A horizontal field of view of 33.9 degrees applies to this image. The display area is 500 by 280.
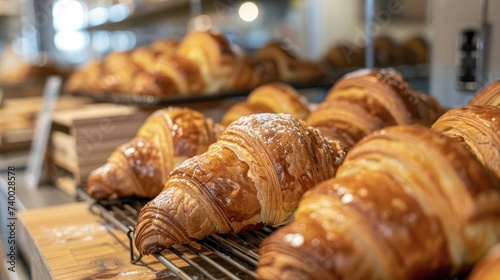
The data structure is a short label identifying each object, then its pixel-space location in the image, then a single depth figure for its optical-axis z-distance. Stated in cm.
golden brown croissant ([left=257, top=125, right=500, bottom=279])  45
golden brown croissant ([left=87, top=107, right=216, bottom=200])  70
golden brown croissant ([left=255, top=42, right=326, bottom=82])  112
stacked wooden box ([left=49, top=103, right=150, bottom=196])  87
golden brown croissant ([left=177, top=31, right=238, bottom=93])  99
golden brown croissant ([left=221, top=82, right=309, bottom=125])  81
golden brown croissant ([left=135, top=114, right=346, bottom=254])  57
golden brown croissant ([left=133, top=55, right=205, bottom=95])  95
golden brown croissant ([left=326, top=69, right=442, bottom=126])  68
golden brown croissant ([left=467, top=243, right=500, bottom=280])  41
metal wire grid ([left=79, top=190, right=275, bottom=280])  54
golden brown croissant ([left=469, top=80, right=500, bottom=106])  57
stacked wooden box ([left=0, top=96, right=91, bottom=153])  134
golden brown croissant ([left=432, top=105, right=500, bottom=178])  50
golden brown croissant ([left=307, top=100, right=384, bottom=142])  68
